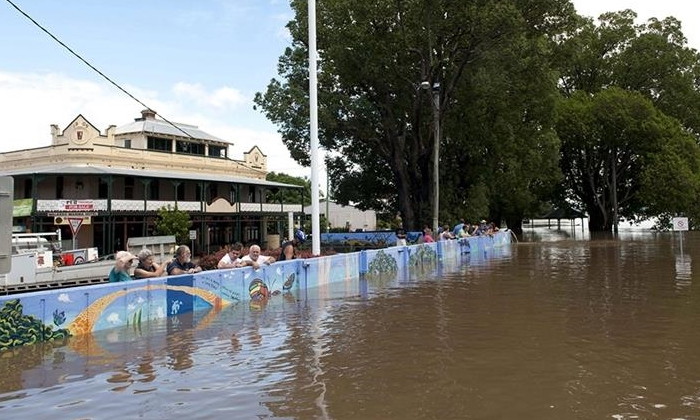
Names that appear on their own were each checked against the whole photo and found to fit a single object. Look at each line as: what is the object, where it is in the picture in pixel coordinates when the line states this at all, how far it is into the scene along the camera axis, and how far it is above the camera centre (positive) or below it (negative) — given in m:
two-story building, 35.06 +3.57
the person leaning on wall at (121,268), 10.20 -0.57
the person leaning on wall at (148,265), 10.75 -0.56
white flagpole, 16.85 +2.99
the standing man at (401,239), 23.28 -0.40
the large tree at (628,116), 53.22 +10.16
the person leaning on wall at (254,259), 12.83 -0.59
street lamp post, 31.94 +4.81
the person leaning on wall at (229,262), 13.02 -0.65
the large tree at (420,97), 32.47 +8.60
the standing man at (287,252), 14.85 -0.52
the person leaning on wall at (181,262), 11.57 -0.57
